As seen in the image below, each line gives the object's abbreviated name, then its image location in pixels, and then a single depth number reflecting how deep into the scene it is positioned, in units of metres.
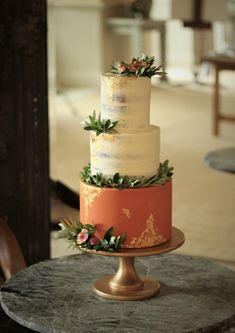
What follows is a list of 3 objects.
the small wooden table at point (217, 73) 8.13
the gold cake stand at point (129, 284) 2.22
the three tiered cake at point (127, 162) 2.12
